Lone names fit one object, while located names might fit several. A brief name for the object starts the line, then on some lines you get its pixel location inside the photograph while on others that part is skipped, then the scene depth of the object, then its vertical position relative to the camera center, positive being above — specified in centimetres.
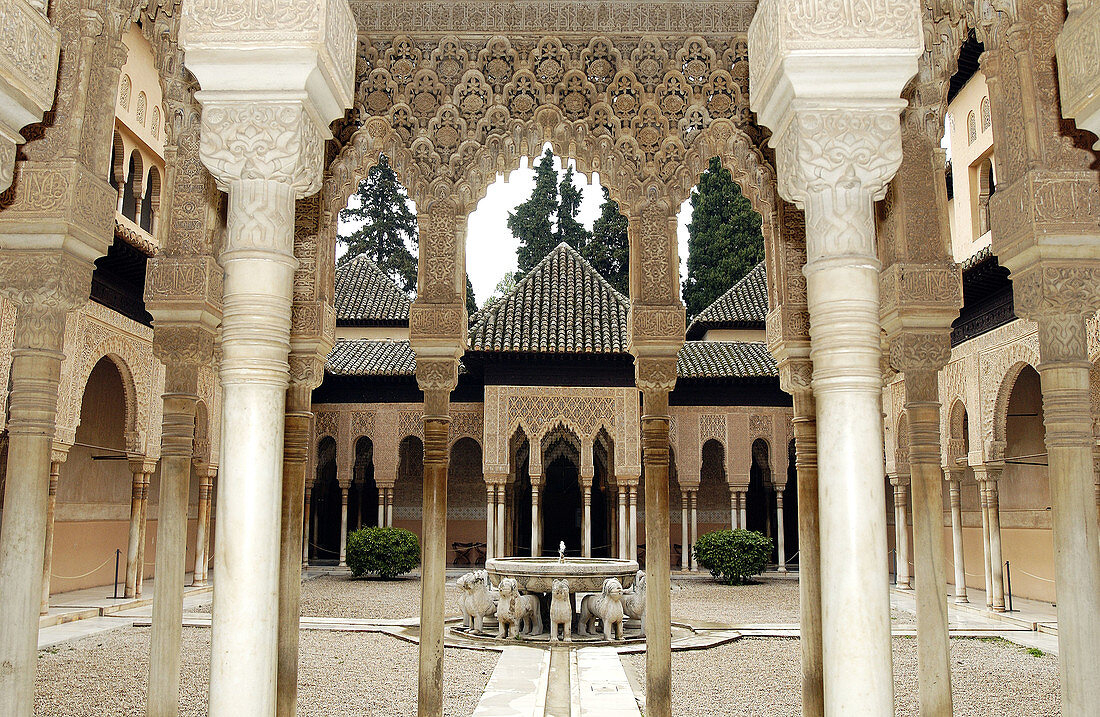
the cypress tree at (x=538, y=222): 3688 +1153
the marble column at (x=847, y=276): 350 +93
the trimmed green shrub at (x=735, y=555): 2041 -154
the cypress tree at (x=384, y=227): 3525 +1096
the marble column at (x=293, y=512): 577 -16
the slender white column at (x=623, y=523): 1961 -75
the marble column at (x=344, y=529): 2241 -103
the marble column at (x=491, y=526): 1909 -80
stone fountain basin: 1169 -115
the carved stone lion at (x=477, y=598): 1180 -149
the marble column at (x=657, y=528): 634 -29
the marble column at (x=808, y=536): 590 -33
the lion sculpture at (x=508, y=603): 1134 -149
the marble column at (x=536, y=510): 1941 -45
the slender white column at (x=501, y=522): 1930 -72
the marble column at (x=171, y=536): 546 -32
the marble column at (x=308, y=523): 2212 -95
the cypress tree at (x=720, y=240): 3175 +941
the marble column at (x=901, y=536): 1848 -98
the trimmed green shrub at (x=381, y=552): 2044 -149
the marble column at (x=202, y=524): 1738 -69
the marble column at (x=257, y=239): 360 +112
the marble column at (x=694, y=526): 2240 -95
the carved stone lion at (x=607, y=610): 1124 -159
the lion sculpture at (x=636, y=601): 1163 -151
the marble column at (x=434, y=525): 623 -27
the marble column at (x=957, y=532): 1612 -77
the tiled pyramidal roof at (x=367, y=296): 2594 +606
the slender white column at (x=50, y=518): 1245 -44
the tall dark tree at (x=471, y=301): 3712 +837
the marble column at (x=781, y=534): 2231 -115
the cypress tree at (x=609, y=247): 3628 +1034
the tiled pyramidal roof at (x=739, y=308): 2561 +554
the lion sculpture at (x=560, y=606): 1099 -149
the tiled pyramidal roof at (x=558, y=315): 1994 +435
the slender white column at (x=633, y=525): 1969 -81
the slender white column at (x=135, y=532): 1538 -76
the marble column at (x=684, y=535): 2266 -119
